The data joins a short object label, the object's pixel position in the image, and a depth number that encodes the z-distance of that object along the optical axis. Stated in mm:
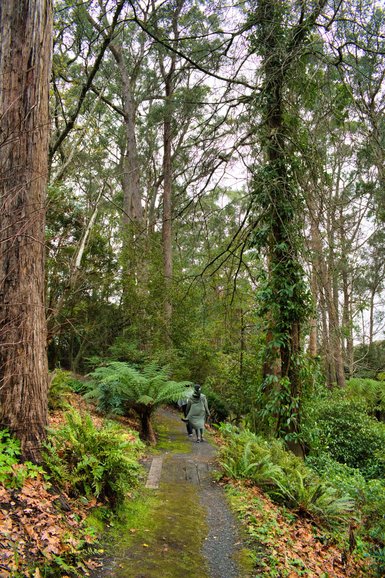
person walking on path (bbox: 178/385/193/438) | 8322
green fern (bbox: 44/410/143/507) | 4133
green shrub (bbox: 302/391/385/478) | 10086
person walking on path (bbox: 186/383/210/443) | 9289
